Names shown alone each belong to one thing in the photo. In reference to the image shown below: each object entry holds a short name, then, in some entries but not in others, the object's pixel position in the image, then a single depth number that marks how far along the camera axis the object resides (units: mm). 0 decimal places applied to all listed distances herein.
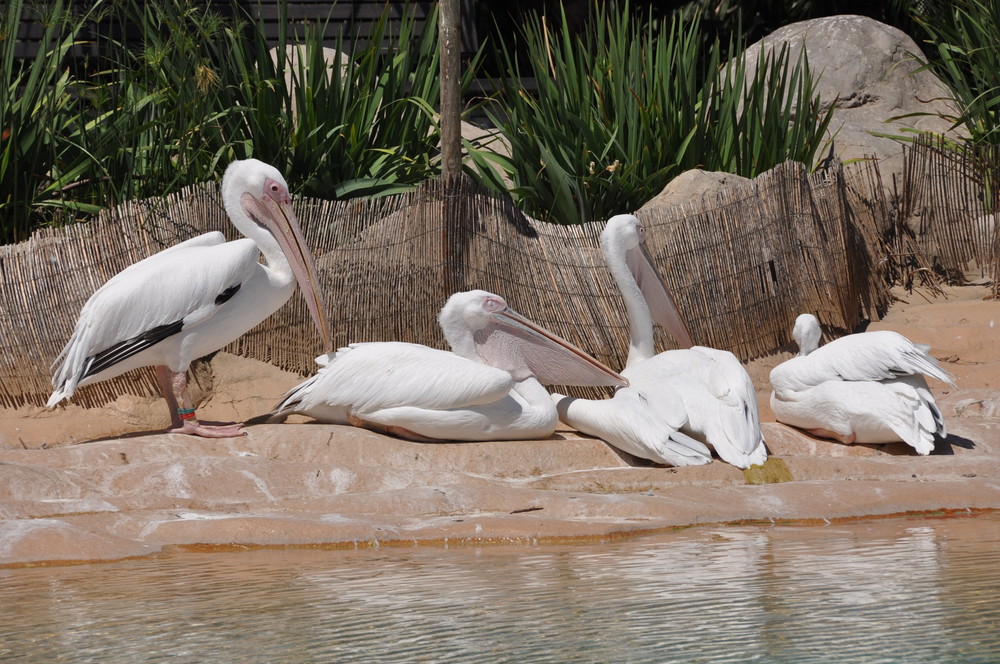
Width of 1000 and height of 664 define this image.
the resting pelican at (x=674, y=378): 11000
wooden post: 13789
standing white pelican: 11094
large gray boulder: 21406
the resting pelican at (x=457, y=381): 11250
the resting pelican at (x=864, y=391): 11203
